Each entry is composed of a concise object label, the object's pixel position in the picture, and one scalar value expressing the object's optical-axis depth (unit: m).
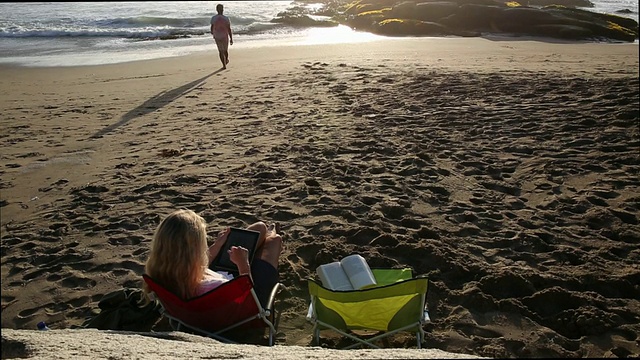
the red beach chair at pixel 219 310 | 2.94
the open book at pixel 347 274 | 3.40
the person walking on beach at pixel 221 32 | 11.71
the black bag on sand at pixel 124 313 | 3.15
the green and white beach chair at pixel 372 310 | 2.93
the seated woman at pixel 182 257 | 2.90
